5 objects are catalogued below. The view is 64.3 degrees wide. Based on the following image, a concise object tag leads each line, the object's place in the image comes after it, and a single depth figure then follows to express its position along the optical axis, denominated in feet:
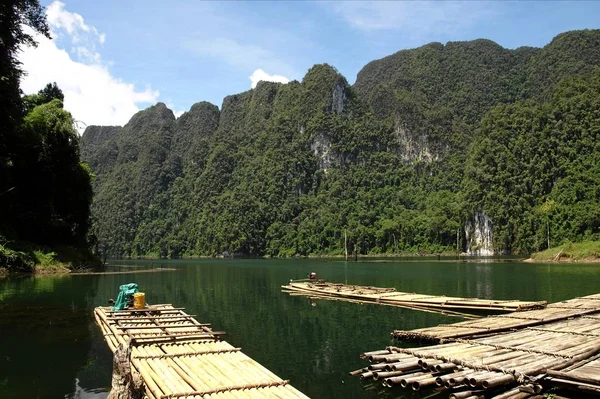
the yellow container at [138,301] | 57.11
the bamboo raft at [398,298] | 69.21
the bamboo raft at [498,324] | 45.37
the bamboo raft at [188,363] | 25.58
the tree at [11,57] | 106.42
